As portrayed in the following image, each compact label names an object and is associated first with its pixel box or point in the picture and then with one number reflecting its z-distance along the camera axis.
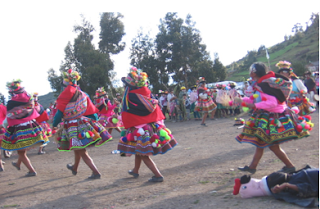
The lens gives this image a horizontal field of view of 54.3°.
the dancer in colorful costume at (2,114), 7.43
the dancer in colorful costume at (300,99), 8.03
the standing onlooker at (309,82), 11.73
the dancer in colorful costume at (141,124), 5.43
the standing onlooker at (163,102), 19.70
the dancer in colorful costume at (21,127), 6.74
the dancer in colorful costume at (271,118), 4.86
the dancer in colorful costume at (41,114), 7.70
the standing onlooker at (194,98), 18.17
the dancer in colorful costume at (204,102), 14.28
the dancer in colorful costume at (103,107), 12.14
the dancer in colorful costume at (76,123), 5.88
